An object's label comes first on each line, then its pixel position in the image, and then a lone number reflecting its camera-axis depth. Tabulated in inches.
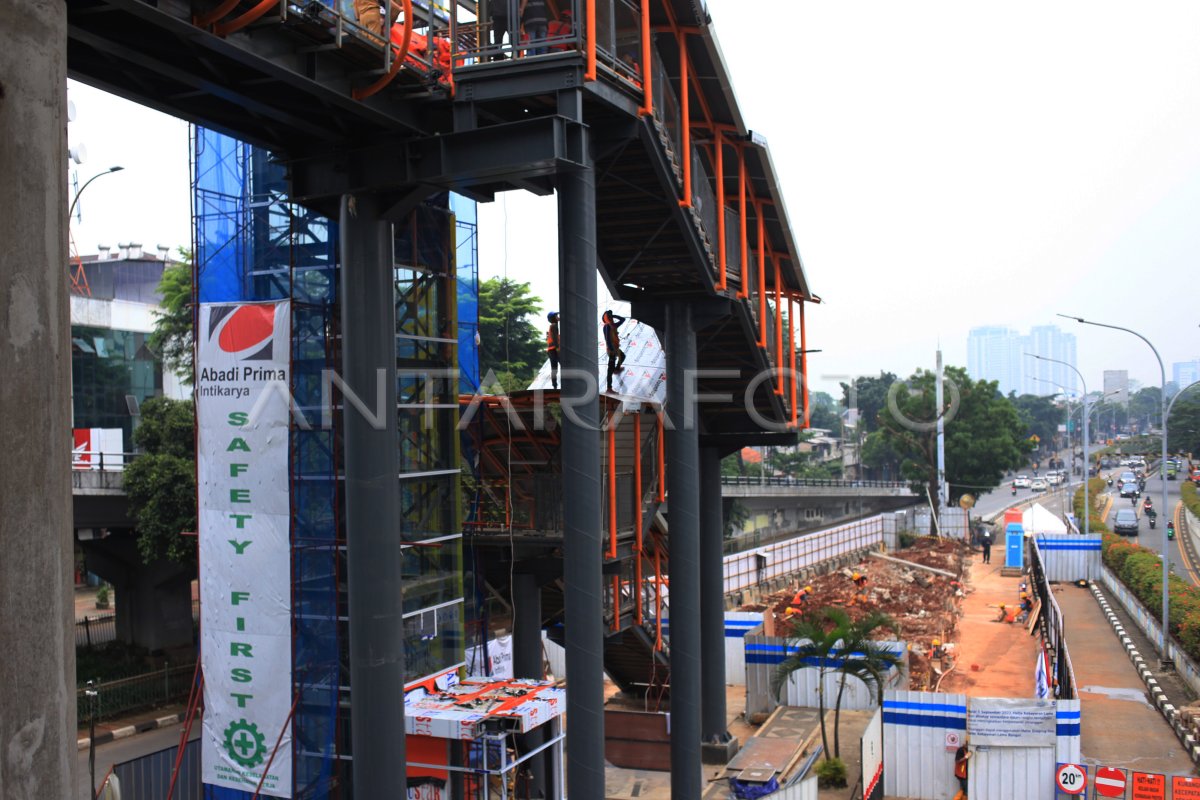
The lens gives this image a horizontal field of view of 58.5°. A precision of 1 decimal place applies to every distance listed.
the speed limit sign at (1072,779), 661.3
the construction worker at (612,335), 702.5
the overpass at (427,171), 238.7
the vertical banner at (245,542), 557.0
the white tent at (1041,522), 2094.0
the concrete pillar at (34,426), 224.4
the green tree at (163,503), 1161.4
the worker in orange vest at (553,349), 705.7
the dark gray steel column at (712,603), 852.0
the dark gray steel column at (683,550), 642.8
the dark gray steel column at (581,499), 453.4
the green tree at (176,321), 1472.7
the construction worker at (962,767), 716.7
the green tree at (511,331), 1969.7
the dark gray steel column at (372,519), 454.0
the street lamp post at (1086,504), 1905.8
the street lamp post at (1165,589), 1133.1
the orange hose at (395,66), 386.9
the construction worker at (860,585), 1620.9
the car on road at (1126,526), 2318.5
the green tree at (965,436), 2822.3
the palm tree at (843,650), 776.9
